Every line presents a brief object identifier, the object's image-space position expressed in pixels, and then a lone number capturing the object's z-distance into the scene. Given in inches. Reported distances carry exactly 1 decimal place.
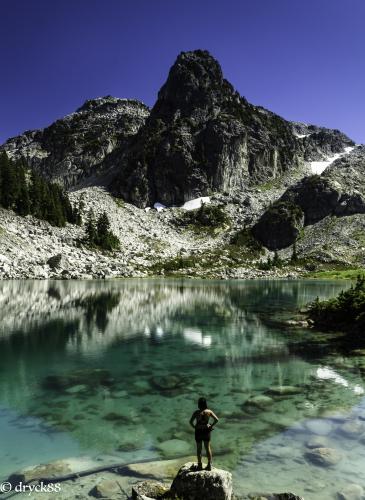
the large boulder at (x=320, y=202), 7652.6
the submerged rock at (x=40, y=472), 479.8
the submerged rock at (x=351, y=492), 446.6
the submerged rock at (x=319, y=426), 629.3
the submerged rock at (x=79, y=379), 870.4
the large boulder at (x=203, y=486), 401.4
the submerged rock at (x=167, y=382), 879.1
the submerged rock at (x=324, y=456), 528.1
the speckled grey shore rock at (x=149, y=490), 411.7
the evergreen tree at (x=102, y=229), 5665.4
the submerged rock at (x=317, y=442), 578.6
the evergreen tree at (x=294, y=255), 6562.5
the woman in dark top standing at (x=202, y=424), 454.6
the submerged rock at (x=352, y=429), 618.5
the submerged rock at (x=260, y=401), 760.6
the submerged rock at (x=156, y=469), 485.4
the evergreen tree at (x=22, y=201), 5108.3
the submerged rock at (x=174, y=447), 560.7
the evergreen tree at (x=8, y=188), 4982.8
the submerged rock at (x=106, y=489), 442.4
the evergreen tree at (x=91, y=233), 5541.3
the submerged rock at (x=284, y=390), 828.0
